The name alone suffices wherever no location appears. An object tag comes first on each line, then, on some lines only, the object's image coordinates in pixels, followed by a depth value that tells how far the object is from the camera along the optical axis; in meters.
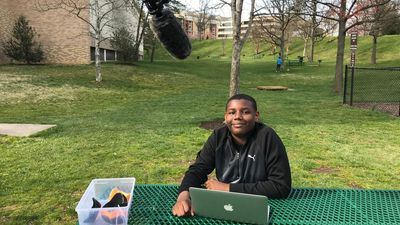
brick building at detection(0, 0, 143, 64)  28.22
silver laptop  2.44
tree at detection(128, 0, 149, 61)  31.85
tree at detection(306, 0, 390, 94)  17.55
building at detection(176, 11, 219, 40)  89.62
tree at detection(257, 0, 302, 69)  17.70
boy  2.98
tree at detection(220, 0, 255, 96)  8.66
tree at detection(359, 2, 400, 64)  18.70
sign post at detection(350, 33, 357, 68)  16.78
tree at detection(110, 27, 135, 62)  31.55
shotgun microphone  1.74
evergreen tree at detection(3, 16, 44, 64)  26.55
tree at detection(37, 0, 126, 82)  27.53
